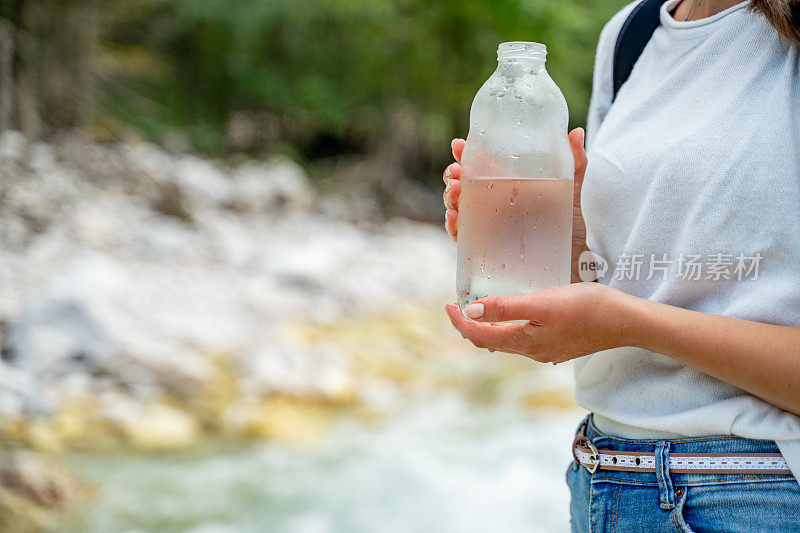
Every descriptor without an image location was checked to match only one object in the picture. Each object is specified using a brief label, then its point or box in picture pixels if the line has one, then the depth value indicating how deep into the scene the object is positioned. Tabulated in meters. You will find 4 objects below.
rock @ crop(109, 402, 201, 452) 3.80
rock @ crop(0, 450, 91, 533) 2.94
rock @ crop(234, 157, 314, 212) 8.35
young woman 0.91
